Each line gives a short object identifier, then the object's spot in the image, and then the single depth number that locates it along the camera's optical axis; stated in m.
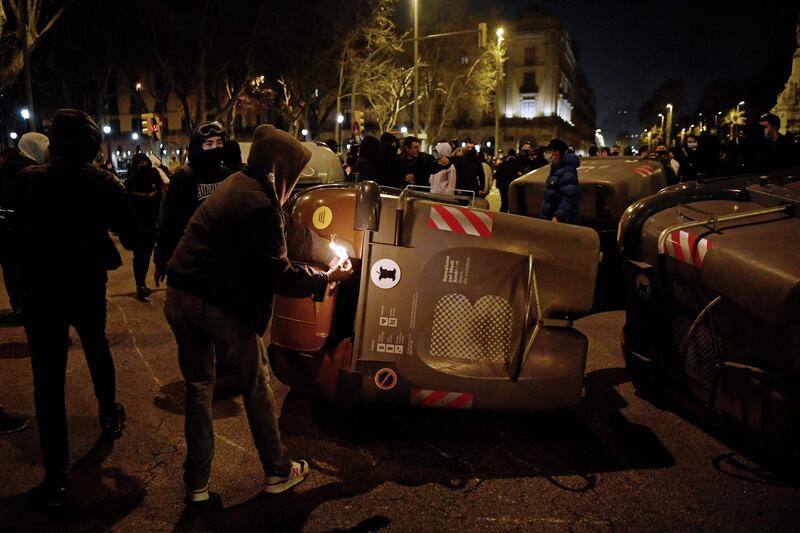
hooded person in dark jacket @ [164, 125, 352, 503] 3.02
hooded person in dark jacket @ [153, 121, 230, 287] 4.74
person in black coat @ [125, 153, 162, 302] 8.57
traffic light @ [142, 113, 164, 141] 22.75
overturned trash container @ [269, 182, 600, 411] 3.65
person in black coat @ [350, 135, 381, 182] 8.66
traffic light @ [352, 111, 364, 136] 24.54
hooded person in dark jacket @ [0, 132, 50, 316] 4.86
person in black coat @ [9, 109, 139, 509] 3.35
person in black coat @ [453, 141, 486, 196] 10.91
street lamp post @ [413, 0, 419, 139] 25.31
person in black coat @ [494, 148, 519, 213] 14.80
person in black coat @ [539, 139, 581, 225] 7.68
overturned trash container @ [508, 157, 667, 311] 8.60
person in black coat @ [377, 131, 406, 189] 9.12
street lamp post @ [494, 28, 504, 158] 33.39
